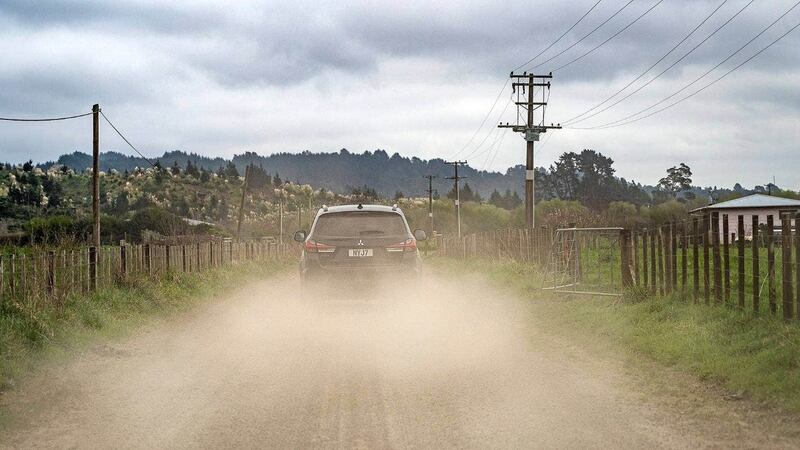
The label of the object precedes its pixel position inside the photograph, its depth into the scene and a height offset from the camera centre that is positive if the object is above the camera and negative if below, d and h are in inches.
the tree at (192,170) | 6916.8 +573.6
